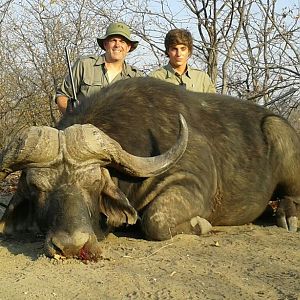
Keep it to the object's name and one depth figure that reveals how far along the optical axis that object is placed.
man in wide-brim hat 8.16
